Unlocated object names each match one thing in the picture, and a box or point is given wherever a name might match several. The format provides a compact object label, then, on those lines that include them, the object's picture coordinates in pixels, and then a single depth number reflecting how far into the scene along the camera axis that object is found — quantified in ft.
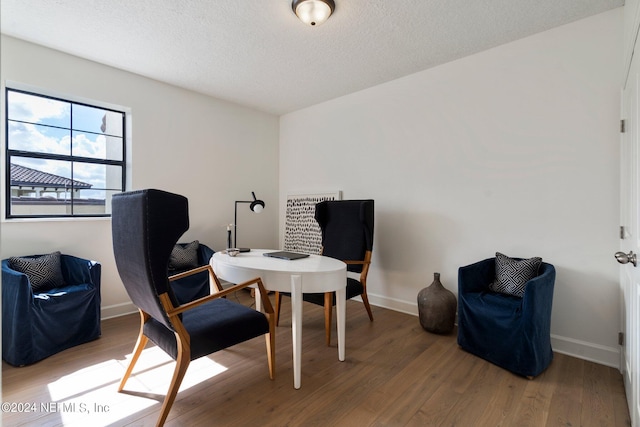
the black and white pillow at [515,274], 8.61
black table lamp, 11.14
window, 9.92
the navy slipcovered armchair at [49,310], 8.02
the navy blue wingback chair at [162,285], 5.74
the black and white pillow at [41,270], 8.97
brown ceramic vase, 9.84
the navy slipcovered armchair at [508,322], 7.52
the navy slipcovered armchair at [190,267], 10.94
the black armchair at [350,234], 10.56
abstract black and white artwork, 14.33
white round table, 7.18
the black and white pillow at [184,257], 11.73
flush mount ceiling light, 7.73
